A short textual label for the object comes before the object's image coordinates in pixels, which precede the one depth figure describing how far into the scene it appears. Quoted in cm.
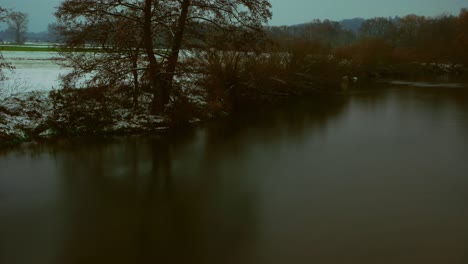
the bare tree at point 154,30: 1803
